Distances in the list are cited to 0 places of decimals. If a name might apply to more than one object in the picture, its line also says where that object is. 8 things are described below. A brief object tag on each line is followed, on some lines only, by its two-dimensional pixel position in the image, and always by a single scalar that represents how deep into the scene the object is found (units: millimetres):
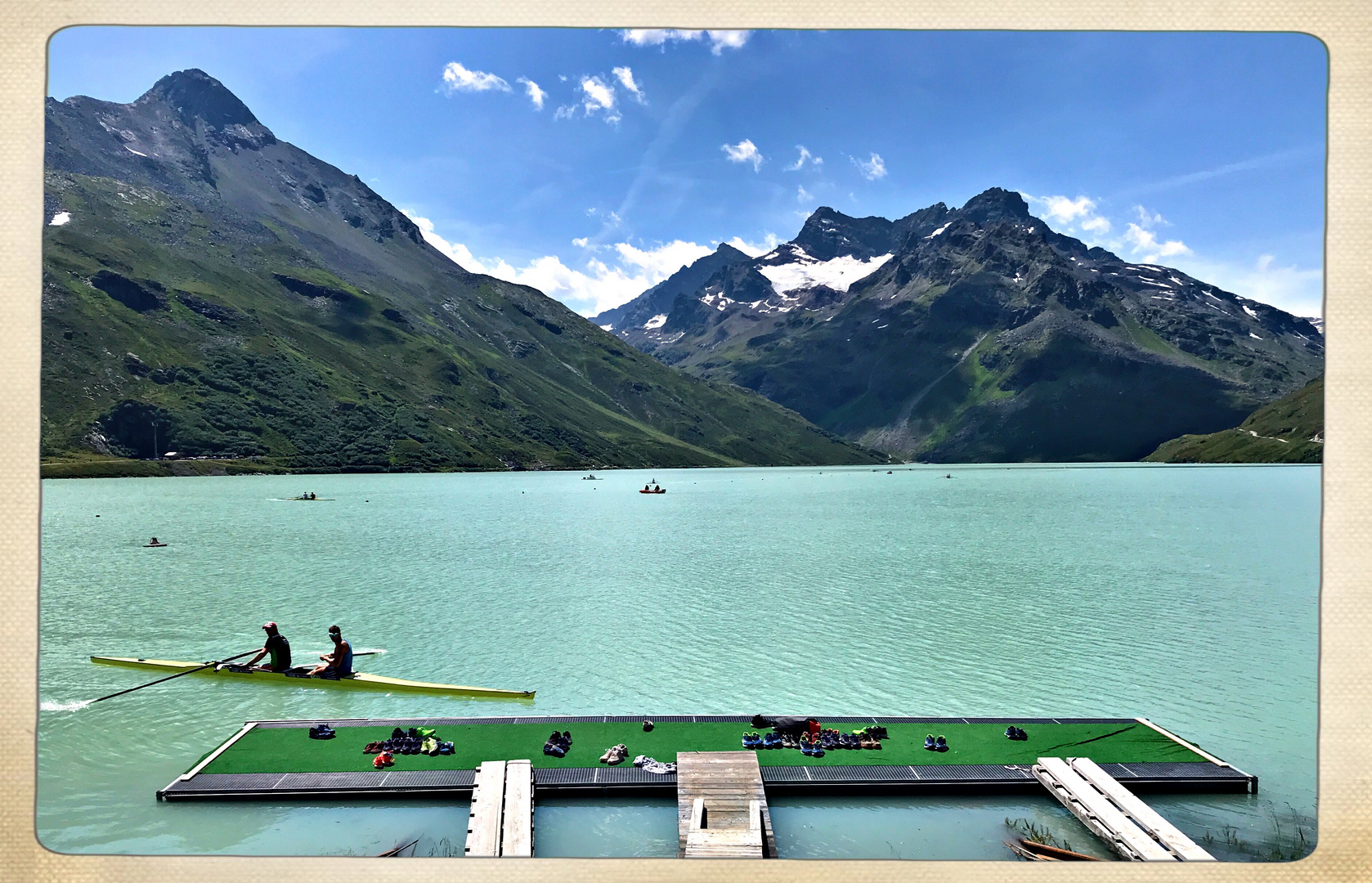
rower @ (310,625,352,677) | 17516
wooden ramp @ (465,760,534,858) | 9180
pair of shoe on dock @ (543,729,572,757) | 12133
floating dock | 11234
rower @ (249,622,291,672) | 17828
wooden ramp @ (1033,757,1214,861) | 8898
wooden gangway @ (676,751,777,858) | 9055
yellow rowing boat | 16875
